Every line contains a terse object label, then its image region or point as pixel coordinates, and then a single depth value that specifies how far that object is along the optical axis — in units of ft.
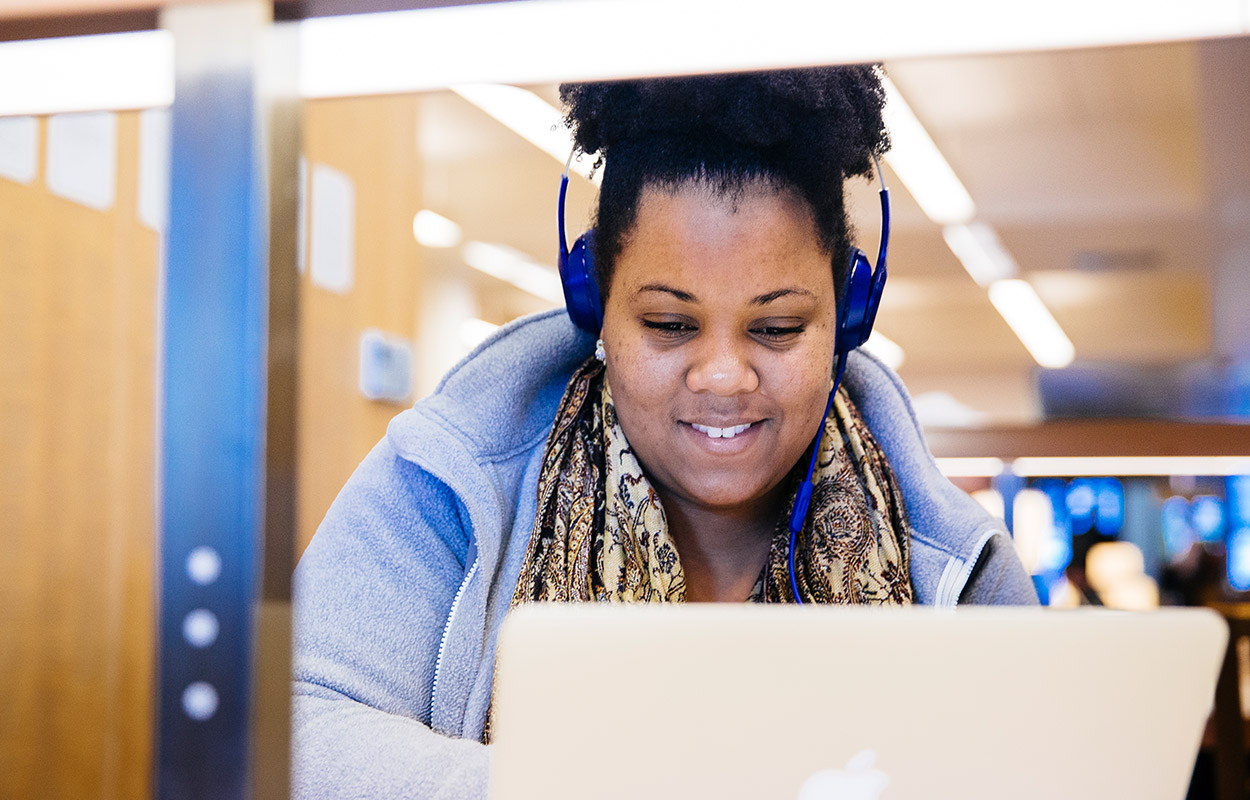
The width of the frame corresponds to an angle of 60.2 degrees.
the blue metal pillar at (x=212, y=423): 1.61
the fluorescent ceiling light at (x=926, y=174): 13.51
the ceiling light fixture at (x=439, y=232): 15.51
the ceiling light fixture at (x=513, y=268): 16.87
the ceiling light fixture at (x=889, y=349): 21.22
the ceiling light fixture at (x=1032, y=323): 20.16
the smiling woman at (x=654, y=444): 3.59
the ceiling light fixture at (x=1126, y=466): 6.35
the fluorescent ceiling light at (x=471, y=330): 13.64
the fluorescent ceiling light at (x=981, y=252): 17.17
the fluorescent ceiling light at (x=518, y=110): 11.68
